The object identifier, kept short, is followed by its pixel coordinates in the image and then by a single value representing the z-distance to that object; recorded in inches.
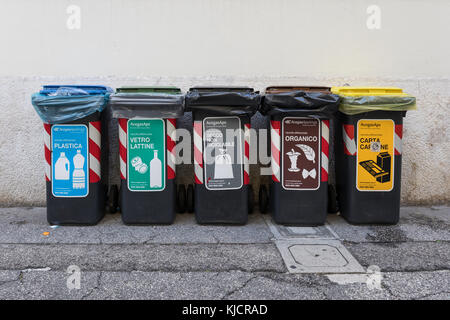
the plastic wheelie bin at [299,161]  177.8
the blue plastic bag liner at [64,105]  174.1
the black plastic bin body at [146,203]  180.1
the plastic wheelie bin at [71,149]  175.0
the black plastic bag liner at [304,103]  172.4
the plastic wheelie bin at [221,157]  176.1
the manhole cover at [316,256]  138.2
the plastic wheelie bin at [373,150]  175.3
